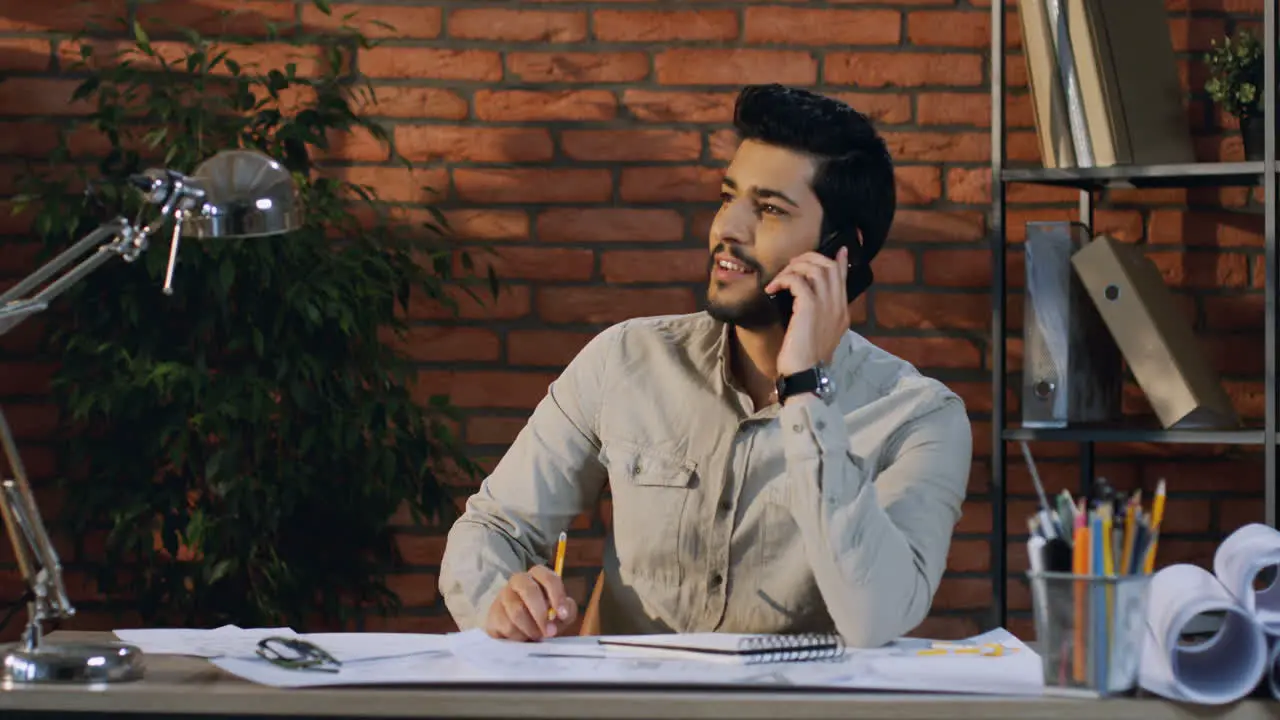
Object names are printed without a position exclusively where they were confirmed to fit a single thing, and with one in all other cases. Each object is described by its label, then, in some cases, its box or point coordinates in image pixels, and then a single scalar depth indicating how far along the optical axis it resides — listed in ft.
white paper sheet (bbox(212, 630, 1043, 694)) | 13.42
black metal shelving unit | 17.20
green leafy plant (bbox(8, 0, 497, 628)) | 17.27
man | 15.20
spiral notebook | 13.90
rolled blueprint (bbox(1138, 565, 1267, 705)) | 13.00
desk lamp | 13.69
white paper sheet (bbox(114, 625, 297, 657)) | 14.12
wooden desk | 12.60
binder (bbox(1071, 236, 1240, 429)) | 17.34
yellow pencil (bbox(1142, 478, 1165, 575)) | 12.66
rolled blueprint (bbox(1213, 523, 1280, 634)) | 13.48
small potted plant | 17.54
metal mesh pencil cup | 12.55
